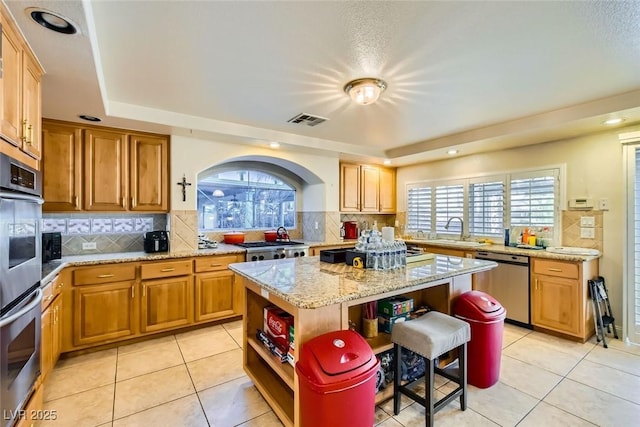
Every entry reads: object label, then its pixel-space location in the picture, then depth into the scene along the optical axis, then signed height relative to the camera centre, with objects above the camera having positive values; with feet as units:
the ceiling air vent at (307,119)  10.75 +3.47
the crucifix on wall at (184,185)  11.82 +1.09
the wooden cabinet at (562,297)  10.25 -2.97
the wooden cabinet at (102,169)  9.75 +1.52
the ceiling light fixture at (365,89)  7.80 +3.28
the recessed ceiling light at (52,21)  4.75 +3.18
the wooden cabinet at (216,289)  11.48 -3.04
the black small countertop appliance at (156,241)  11.29 -1.10
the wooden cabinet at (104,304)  9.44 -3.00
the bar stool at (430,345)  6.05 -2.76
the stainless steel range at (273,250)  12.39 -1.62
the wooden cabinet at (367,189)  16.80 +1.44
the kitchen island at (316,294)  5.56 -1.61
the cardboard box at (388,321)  7.43 -2.70
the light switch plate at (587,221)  11.32 -0.29
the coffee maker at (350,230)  17.74 -1.01
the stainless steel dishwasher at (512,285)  11.51 -2.87
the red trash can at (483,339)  7.50 -3.15
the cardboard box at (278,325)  6.64 -2.62
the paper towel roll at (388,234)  8.75 -0.62
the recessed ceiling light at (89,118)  9.40 +3.02
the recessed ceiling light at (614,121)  9.62 +3.03
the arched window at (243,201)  14.40 +0.63
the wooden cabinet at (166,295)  10.49 -3.00
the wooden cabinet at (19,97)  4.91 +2.15
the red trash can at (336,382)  4.84 -2.78
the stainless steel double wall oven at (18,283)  4.50 -1.20
